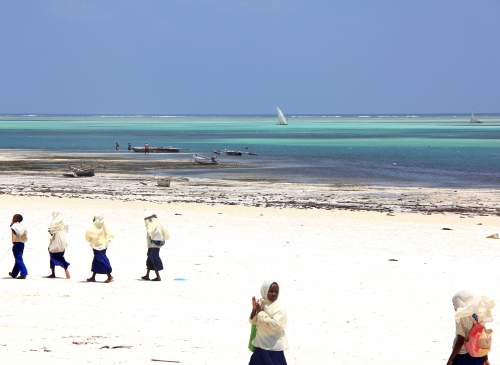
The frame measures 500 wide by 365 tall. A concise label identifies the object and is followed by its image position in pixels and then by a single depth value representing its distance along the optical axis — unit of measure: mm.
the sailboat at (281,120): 184975
